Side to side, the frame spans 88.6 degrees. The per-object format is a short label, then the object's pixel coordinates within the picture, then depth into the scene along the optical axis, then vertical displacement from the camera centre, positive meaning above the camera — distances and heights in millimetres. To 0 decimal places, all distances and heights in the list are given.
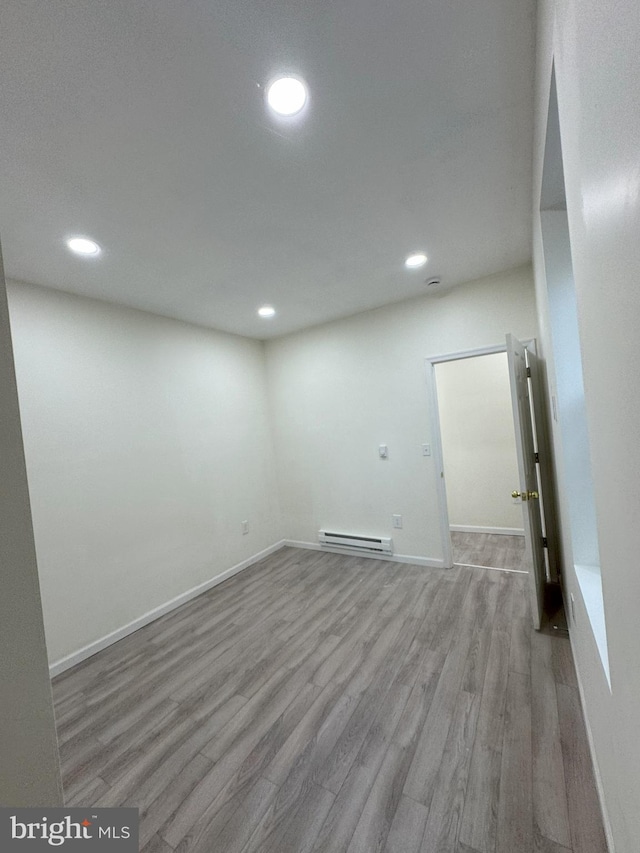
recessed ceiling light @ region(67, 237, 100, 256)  1859 +1155
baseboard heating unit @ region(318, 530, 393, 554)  3479 -1375
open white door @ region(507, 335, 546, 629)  2098 -493
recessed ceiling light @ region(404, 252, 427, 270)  2409 +1130
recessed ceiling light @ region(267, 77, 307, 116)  1120 +1154
